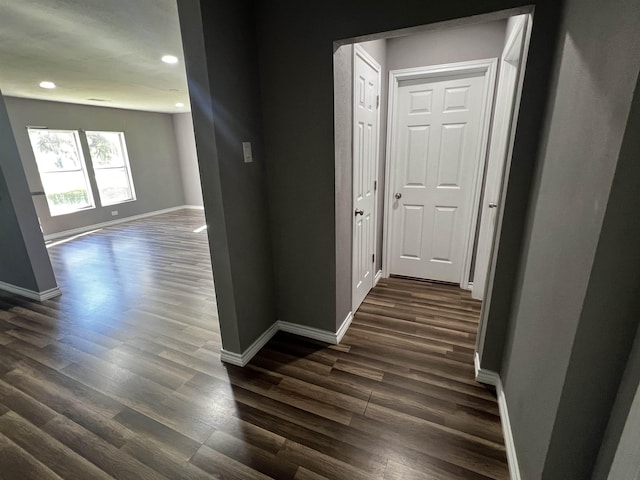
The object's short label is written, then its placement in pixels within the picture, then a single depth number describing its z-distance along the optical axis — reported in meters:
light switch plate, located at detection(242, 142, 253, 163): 1.81
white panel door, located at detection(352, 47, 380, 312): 2.19
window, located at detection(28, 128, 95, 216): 5.27
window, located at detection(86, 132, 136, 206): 6.11
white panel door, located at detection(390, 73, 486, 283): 2.68
